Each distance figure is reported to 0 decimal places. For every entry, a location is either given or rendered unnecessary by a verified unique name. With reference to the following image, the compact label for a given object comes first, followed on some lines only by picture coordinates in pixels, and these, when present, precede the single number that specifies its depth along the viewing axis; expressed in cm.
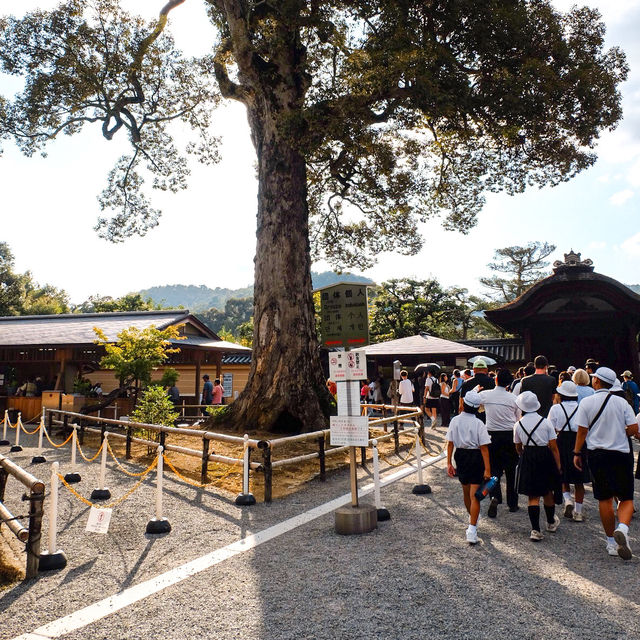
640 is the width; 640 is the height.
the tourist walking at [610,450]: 475
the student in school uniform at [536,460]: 522
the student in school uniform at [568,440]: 601
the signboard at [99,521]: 515
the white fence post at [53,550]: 472
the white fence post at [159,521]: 577
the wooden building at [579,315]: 1889
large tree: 1083
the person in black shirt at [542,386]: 689
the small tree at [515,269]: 4625
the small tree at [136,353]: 1390
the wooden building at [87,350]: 1864
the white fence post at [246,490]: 702
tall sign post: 568
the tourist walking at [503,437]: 639
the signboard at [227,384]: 2504
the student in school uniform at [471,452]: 523
